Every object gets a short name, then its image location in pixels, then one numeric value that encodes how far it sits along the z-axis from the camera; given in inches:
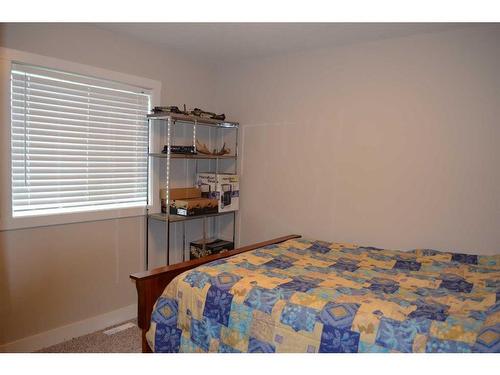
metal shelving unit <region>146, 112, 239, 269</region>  118.3
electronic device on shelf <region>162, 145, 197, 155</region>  120.8
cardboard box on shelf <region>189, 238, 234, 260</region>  132.8
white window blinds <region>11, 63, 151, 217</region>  96.1
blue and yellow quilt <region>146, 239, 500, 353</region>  61.3
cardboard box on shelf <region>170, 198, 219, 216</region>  120.9
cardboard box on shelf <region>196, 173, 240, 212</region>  132.7
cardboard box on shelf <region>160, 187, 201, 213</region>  125.6
